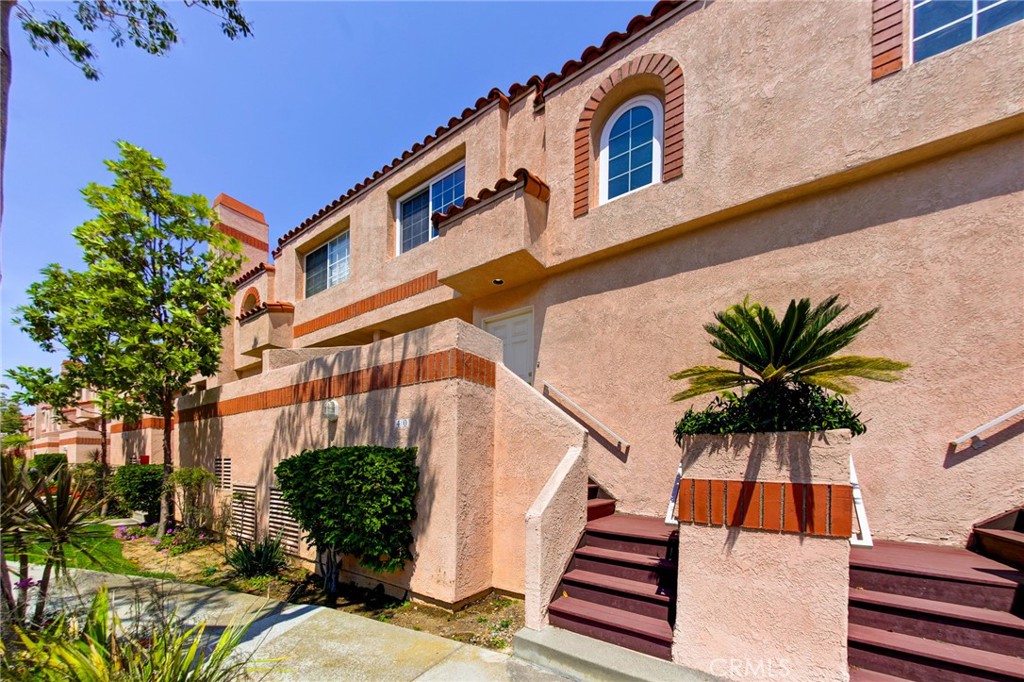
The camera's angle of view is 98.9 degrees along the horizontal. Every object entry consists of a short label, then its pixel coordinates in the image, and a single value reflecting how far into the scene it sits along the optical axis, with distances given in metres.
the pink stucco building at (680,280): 4.42
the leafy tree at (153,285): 9.18
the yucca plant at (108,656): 2.72
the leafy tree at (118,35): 4.15
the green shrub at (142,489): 11.58
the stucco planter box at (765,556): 3.17
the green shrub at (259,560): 6.95
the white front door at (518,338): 7.89
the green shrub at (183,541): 8.88
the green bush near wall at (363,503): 5.30
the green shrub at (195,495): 9.54
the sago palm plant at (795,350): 3.34
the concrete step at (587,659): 3.50
